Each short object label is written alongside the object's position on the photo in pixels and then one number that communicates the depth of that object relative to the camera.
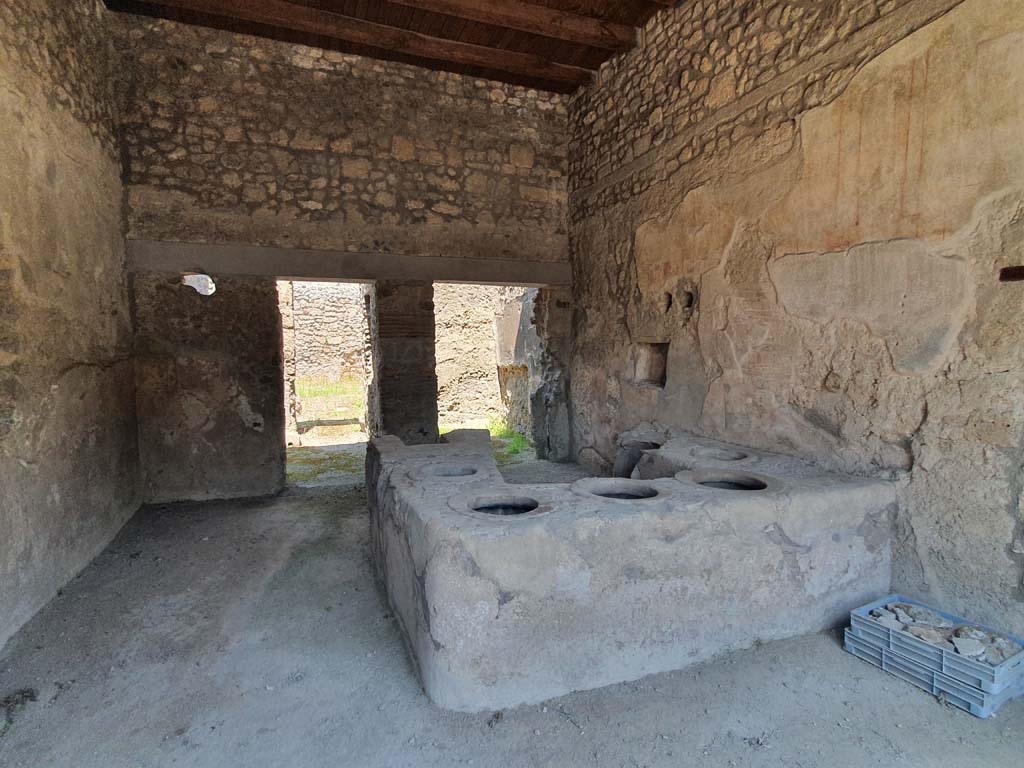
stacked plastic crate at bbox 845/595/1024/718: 1.97
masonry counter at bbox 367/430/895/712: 2.04
